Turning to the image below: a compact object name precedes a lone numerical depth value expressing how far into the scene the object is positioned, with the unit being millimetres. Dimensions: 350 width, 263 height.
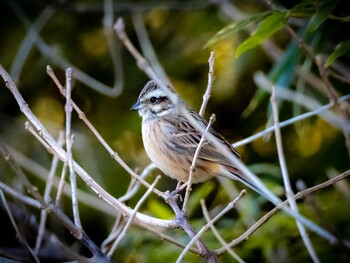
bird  8328
